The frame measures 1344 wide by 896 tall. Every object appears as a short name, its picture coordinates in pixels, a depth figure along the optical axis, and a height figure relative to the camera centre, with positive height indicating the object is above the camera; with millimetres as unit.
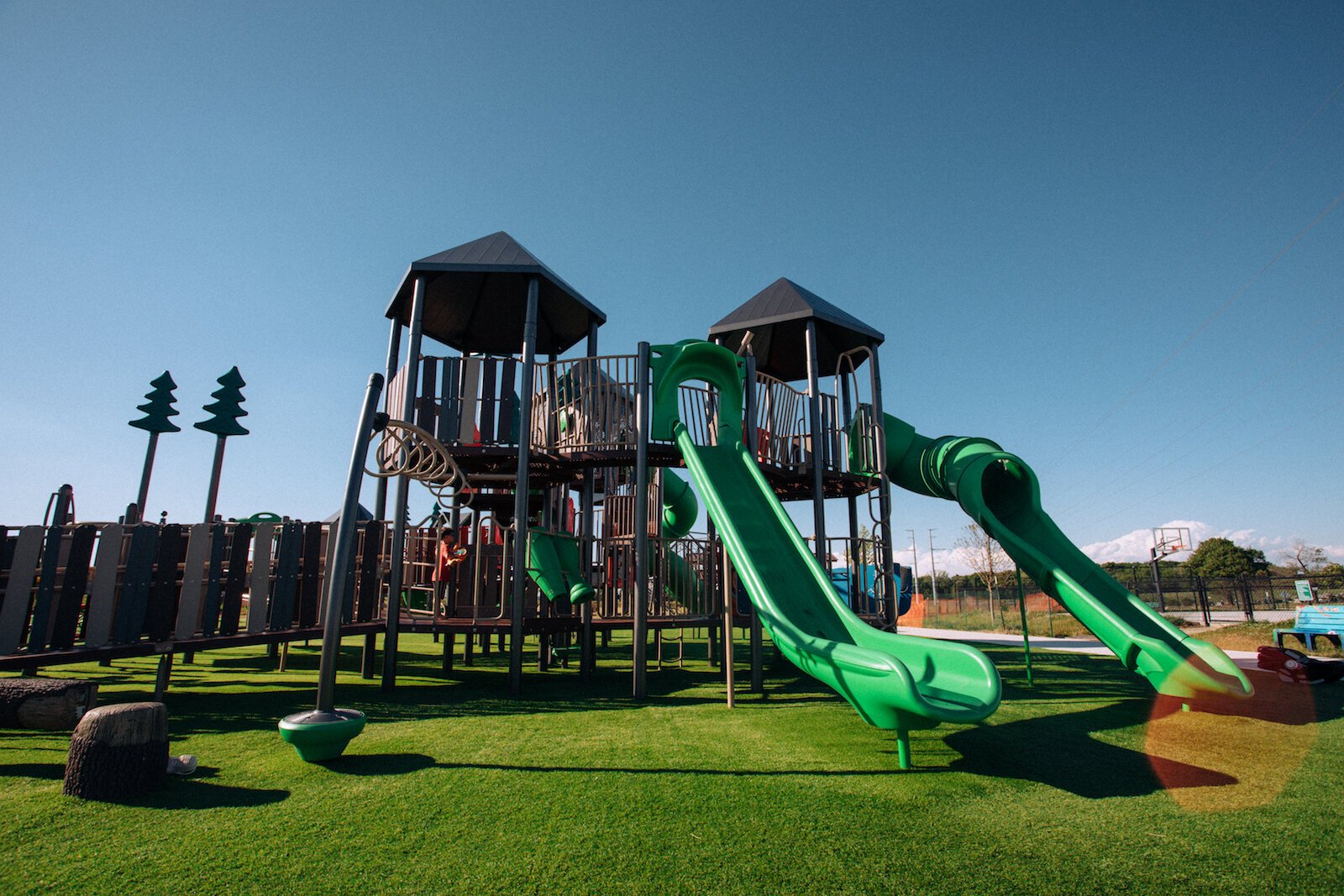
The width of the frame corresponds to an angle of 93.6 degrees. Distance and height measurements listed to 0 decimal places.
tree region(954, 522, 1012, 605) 33891 +1554
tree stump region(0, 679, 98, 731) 6703 -1245
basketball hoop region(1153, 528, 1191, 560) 27531 +2054
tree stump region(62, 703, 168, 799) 4637 -1233
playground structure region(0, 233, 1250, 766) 7320 +700
